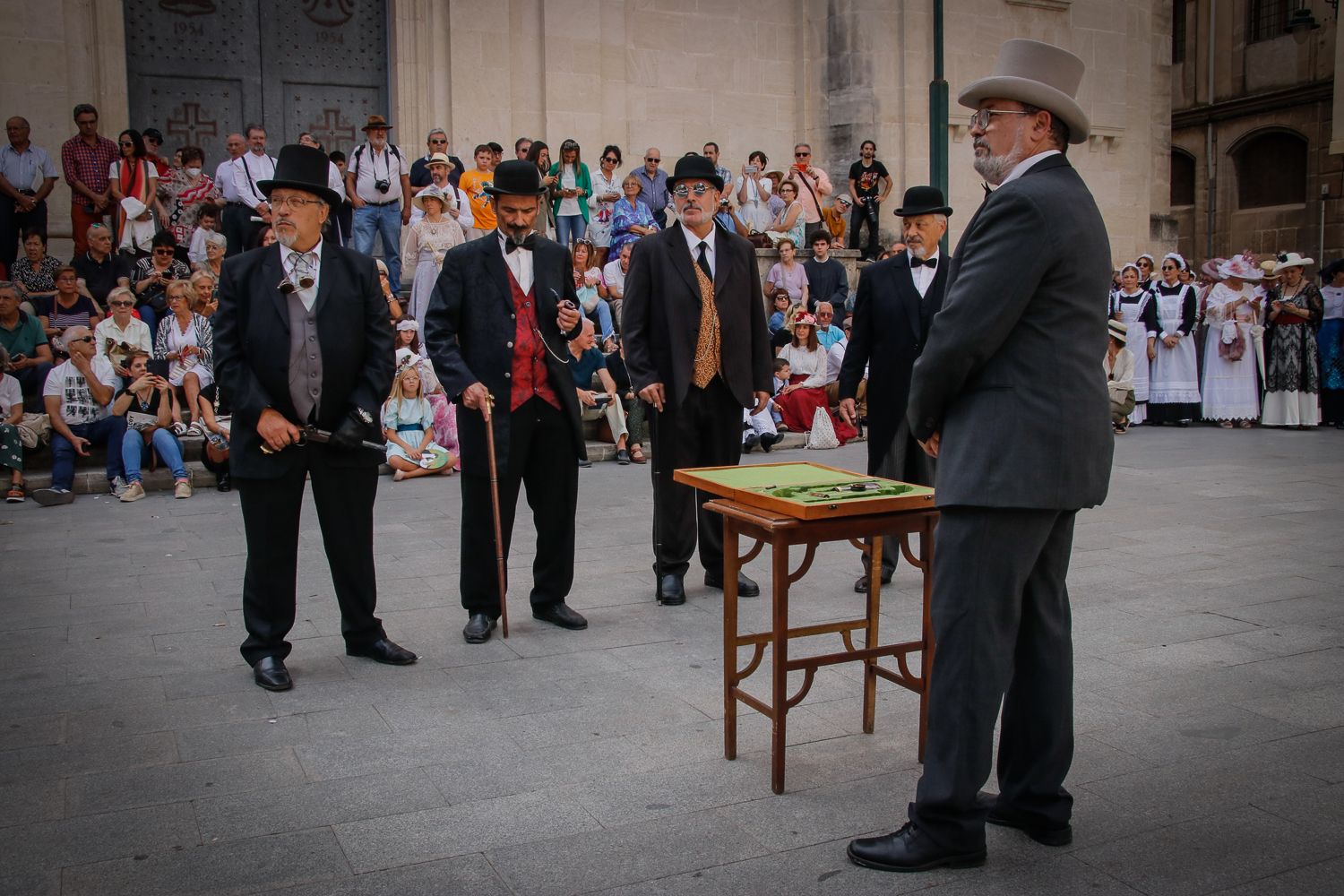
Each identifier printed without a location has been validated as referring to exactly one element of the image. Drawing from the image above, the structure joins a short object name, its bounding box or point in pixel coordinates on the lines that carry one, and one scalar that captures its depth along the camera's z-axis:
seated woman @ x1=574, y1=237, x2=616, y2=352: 12.97
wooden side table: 3.78
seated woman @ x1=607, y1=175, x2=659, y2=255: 14.52
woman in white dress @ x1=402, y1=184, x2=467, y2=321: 12.85
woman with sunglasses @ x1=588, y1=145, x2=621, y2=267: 15.02
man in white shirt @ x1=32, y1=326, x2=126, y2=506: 9.88
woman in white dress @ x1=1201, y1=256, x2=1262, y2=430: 15.15
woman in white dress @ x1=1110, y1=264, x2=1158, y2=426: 15.54
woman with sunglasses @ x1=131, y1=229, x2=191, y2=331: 11.65
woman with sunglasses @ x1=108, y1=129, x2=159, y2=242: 12.72
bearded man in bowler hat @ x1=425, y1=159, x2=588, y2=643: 5.73
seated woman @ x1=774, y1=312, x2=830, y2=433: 13.34
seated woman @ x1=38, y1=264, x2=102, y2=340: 11.33
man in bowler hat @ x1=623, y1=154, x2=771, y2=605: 6.33
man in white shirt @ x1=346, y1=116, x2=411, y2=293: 13.77
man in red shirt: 12.79
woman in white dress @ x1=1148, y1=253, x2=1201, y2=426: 15.38
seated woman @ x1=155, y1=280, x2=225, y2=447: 10.62
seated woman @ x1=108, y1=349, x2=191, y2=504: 9.94
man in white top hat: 3.18
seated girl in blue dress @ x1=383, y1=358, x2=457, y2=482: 10.88
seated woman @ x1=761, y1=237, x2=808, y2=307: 14.94
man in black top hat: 5.01
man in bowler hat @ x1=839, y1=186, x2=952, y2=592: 6.37
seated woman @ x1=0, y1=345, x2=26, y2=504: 9.62
